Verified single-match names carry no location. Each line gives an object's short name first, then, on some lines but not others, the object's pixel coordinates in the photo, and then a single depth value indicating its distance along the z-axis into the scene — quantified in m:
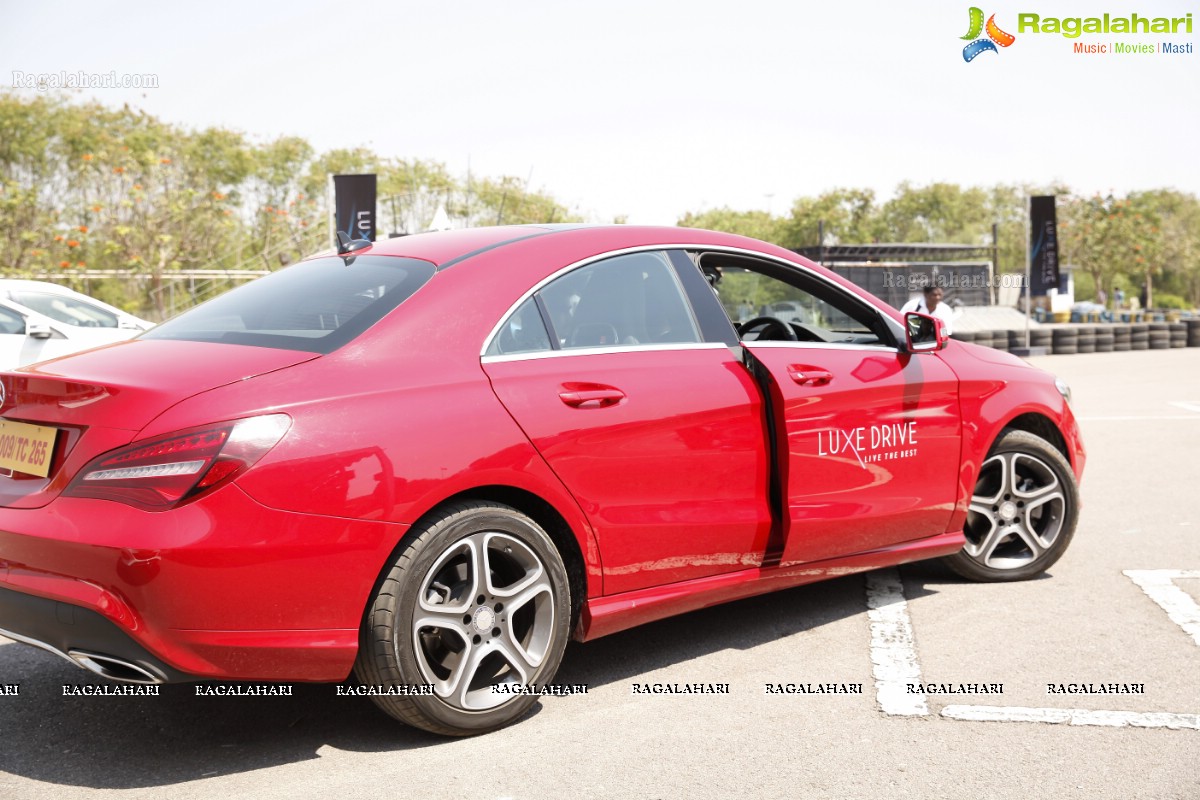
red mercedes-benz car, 3.09
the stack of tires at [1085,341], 27.62
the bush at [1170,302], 77.37
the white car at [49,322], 13.05
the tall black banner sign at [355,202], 20.27
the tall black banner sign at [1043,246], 26.94
